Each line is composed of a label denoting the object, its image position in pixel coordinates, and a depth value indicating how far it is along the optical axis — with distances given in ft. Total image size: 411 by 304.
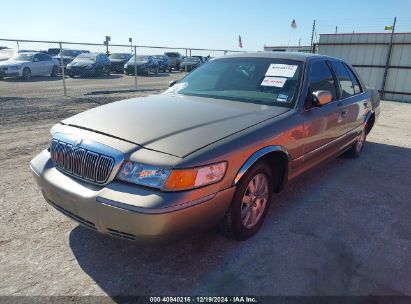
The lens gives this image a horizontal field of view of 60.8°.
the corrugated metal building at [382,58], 45.27
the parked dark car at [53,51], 102.73
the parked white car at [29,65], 60.99
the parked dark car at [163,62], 94.27
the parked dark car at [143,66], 79.36
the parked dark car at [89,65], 71.05
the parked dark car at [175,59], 106.42
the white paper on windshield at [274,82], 12.34
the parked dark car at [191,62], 85.83
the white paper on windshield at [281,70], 12.56
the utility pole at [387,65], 45.47
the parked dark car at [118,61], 85.10
